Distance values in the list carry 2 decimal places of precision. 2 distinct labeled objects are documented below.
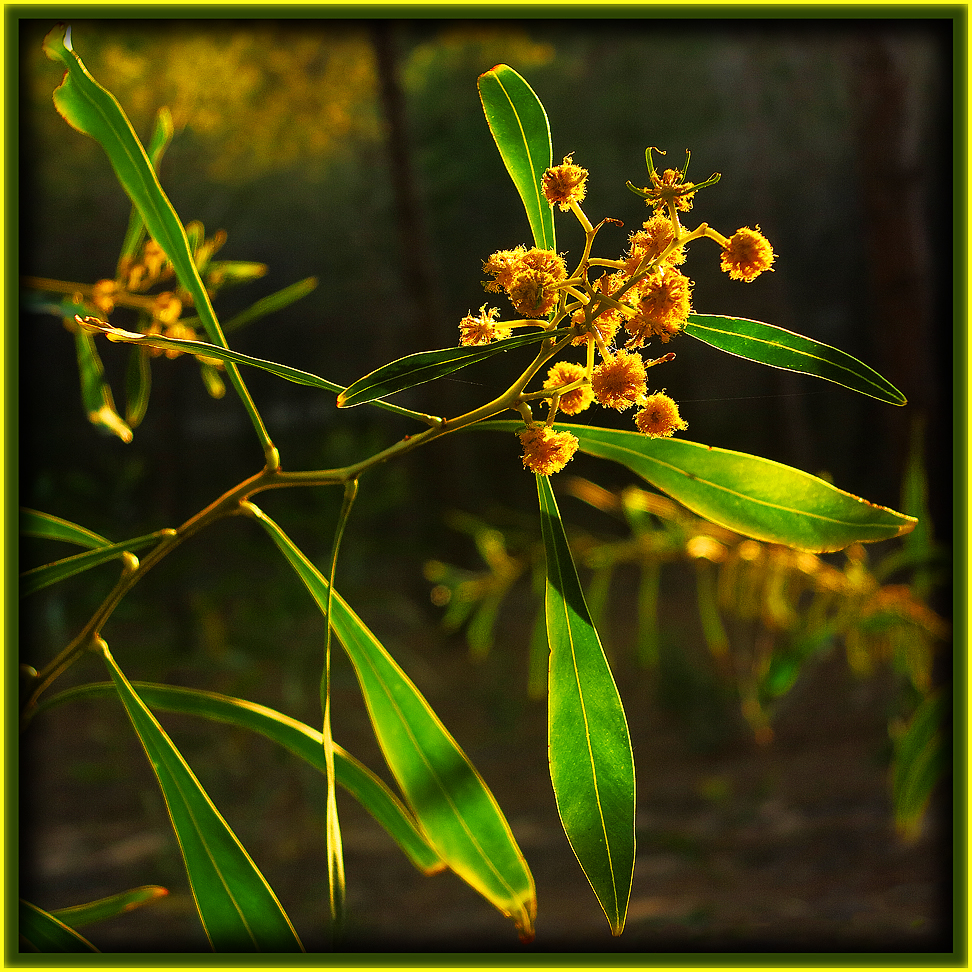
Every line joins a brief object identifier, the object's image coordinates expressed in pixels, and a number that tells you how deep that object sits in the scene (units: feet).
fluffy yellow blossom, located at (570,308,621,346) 0.90
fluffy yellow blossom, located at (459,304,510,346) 0.92
